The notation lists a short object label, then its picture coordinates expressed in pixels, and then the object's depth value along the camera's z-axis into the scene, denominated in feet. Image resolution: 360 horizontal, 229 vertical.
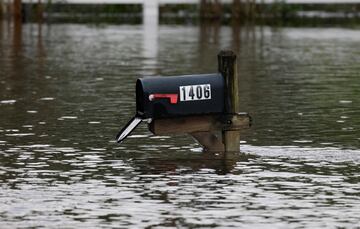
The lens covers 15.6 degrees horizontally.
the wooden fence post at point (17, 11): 185.98
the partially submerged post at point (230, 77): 52.44
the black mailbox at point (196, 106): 50.72
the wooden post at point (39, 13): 187.21
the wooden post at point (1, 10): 190.08
